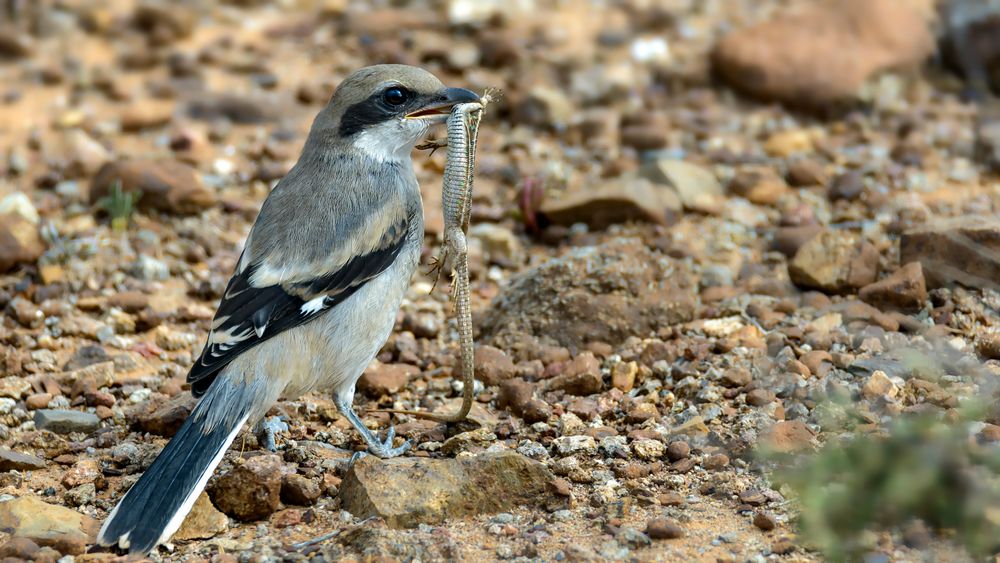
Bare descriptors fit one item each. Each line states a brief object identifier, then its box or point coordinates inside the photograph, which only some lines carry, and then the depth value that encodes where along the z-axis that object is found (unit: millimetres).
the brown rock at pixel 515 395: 9148
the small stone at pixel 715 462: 7988
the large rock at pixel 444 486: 7422
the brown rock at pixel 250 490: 7613
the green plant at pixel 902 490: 5797
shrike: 7707
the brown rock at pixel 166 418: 8977
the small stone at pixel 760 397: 8641
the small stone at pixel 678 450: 8125
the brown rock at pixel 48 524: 7059
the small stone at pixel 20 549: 6852
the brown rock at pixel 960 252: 9789
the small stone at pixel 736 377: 9000
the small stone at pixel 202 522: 7430
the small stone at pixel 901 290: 9750
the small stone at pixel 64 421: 8961
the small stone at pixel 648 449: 8187
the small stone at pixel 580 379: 9305
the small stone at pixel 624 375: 9375
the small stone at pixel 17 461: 8258
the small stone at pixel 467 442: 8469
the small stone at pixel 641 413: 8758
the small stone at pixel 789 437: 7898
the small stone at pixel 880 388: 8469
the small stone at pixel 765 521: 7113
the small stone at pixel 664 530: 6992
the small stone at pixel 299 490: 7812
